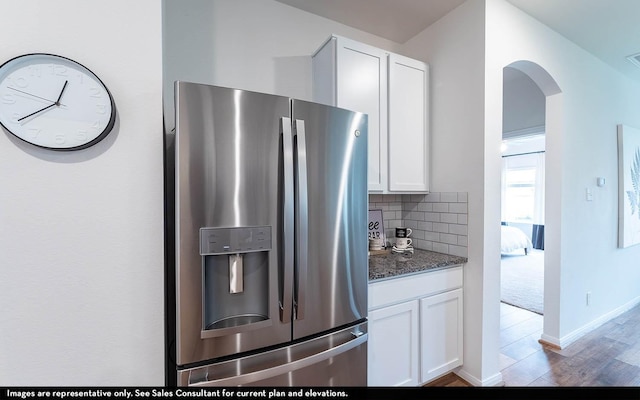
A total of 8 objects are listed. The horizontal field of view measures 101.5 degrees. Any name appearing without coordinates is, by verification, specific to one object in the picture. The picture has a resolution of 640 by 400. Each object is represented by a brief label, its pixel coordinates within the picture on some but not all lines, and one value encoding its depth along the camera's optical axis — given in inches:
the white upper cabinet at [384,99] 68.2
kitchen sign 87.3
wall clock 31.4
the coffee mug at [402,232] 82.4
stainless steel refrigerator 36.3
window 242.4
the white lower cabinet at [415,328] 60.4
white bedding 205.0
